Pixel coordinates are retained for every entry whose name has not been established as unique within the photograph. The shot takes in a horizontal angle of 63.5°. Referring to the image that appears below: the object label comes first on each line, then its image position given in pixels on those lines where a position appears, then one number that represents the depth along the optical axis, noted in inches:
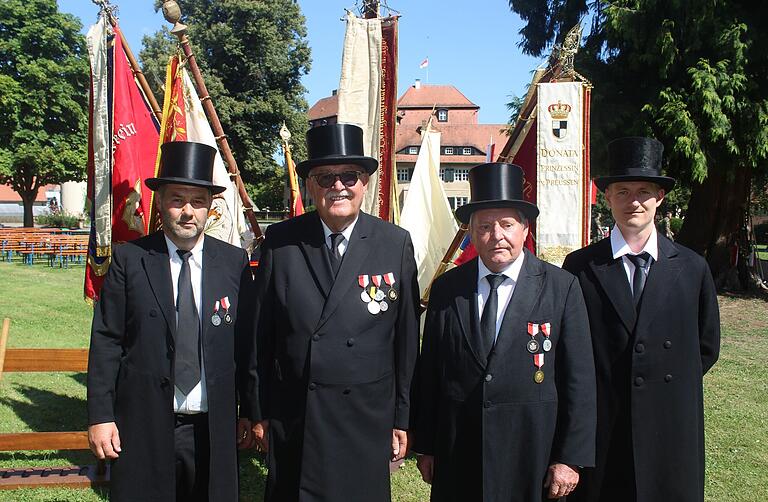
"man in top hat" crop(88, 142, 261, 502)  120.6
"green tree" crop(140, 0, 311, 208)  1243.2
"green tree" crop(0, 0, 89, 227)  1211.2
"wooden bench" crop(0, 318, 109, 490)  178.4
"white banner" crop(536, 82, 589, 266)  182.5
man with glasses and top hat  117.7
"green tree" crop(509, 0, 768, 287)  529.7
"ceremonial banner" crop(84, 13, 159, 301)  197.6
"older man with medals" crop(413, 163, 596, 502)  113.0
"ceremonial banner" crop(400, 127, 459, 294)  260.1
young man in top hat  119.8
